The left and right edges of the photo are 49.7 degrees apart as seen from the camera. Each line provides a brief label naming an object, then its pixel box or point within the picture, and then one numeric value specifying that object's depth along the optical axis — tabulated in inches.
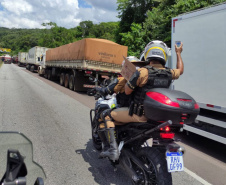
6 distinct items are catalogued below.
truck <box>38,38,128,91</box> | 526.3
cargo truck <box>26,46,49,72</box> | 1331.2
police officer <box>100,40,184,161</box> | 113.5
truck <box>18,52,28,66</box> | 1985.5
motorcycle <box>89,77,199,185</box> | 101.6
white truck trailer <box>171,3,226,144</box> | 188.9
